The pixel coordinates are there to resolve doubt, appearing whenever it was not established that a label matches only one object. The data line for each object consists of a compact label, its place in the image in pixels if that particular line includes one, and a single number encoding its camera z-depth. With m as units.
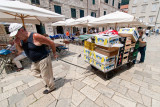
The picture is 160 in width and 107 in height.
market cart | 2.37
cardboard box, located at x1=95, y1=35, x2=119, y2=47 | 2.24
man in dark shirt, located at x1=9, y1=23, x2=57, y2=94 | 1.71
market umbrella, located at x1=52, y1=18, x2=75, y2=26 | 8.64
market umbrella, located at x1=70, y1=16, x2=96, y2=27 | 6.67
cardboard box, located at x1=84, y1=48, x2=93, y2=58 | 2.95
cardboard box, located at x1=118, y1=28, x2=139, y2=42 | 2.69
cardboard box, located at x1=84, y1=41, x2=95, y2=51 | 2.83
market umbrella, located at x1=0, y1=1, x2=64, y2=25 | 2.41
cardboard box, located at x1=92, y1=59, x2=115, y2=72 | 2.50
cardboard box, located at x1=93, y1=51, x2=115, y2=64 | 2.40
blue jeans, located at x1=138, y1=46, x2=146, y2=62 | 3.79
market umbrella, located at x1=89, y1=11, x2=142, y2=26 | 3.69
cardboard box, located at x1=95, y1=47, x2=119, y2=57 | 2.34
